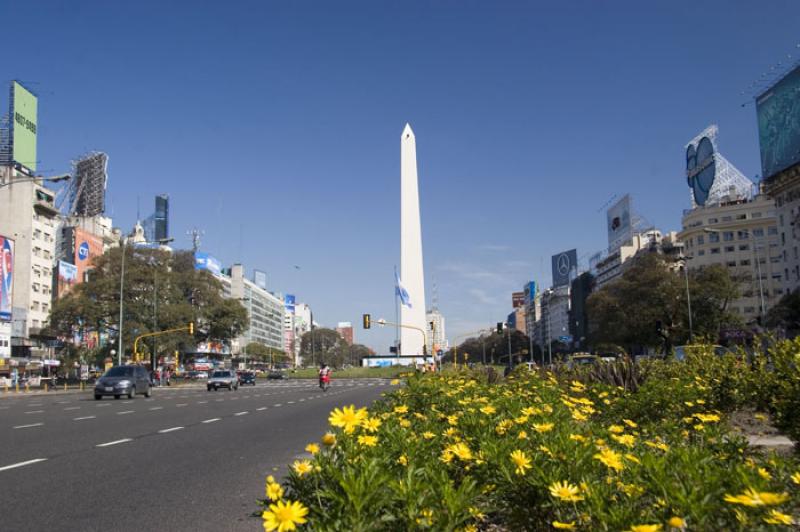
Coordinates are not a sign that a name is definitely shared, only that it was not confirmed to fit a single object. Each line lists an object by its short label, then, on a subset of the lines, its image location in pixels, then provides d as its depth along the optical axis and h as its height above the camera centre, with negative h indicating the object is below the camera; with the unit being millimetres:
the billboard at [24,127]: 71500 +24687
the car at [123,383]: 29281 -877
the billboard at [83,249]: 87250 +14339
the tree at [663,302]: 51688 +3345
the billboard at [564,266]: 168050 +19799
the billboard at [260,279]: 193500 +21813
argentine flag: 69500 +5728
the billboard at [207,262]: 124500 +17684
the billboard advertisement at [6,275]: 60609 +7798
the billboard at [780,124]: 58531 +18962
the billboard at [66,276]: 81250 +10078
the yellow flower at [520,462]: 3192 -507
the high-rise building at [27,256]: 74812 +11901
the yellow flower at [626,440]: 4078 -535
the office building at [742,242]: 87312 +13447
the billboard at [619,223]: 119331 +21775
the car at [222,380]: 43316 -1290
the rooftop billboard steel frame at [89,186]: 95875 +24053
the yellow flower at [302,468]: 3059 -479
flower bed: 2545 -548
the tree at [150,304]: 56688 +4876
